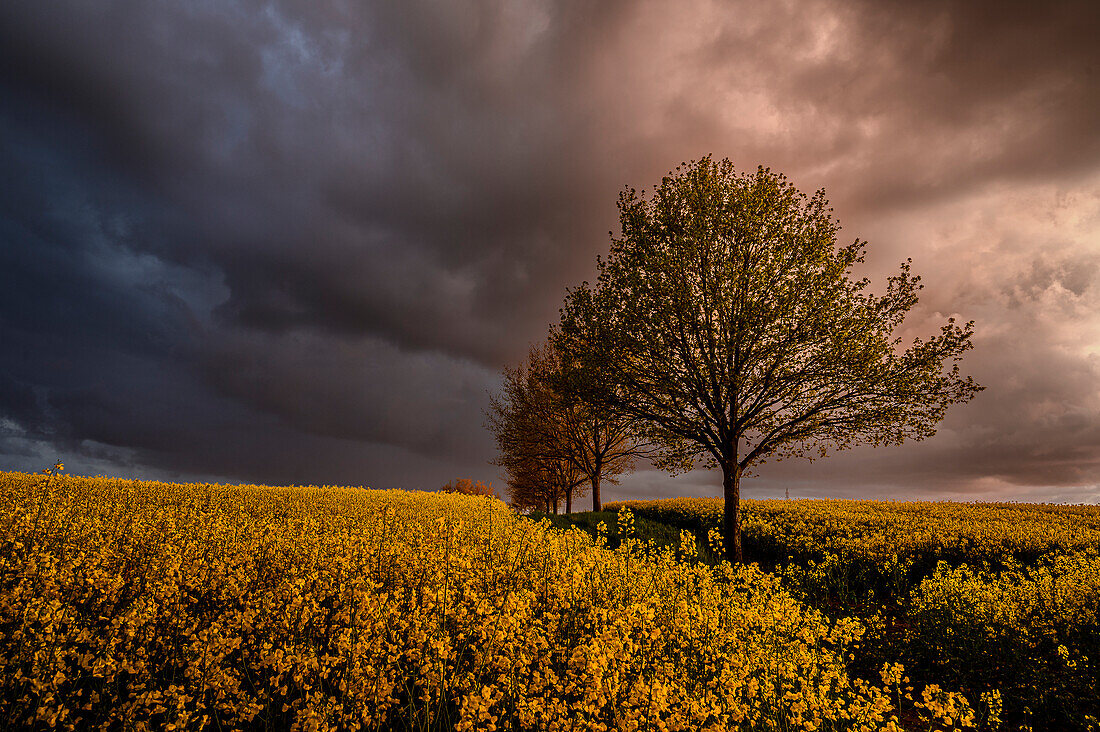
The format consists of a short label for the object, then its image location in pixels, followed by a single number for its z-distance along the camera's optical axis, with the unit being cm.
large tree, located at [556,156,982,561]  1433
